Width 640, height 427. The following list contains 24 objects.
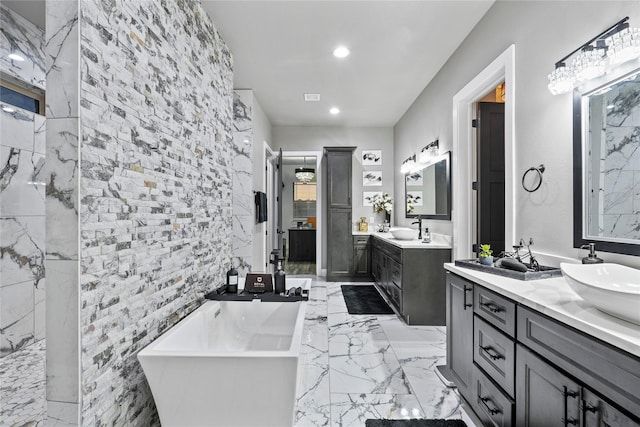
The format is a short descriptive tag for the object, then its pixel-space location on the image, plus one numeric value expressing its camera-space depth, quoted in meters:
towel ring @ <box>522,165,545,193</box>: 1.91
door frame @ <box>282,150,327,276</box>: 5.68
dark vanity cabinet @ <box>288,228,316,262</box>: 7.95
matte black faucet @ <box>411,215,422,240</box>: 4.02
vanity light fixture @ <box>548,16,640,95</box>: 1.27
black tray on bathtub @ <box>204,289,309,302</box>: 2.27
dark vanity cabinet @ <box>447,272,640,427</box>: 0.91
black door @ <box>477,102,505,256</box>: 2.92
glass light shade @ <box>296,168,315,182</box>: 8.05
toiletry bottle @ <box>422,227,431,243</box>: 3.55
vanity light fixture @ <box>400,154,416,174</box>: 4.56
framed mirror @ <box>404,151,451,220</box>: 3.41
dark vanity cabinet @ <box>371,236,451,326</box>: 3.28
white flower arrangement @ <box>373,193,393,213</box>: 5.50
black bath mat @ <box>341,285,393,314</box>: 3.78
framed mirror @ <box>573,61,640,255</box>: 1.32
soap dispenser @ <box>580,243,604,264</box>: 1.44
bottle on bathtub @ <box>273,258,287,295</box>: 2.39
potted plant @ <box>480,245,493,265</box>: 1.96
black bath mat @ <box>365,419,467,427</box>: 1.76
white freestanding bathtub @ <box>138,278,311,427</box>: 1.36
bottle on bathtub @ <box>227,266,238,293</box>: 2.41
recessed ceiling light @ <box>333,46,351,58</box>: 3.05
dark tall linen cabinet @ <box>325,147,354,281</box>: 5.30
